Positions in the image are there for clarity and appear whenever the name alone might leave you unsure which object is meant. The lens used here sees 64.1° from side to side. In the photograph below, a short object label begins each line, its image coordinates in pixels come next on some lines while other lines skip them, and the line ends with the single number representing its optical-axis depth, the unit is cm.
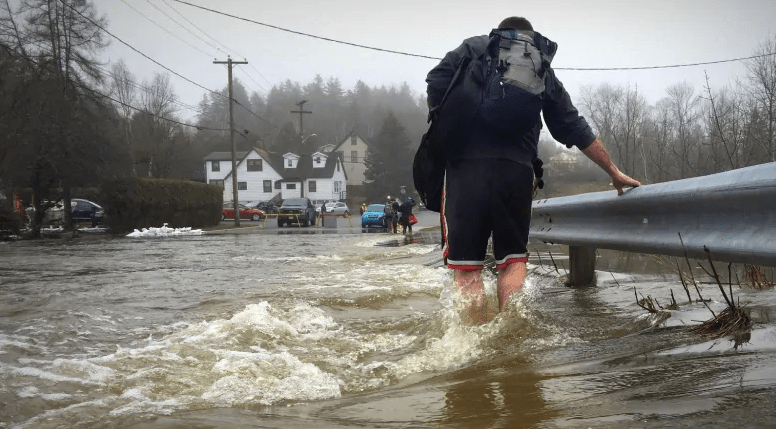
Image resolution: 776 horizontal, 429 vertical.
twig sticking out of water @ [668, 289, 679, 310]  357
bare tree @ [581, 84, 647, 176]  4381
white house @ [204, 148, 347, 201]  8194
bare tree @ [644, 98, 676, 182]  3580
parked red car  4894
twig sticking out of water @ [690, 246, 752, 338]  277
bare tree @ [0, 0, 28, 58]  2943
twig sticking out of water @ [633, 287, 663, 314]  344
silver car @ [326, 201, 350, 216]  5108
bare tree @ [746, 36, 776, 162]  1852
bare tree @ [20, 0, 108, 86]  3161
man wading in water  315
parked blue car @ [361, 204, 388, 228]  3256
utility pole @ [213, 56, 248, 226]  3719
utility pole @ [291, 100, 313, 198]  6172
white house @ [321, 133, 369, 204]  10169
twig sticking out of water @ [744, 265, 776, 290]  414
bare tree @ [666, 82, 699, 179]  2486
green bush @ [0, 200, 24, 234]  2061
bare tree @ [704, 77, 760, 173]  1387
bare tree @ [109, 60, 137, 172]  6738
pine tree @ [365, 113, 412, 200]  7612
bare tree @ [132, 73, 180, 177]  6206
